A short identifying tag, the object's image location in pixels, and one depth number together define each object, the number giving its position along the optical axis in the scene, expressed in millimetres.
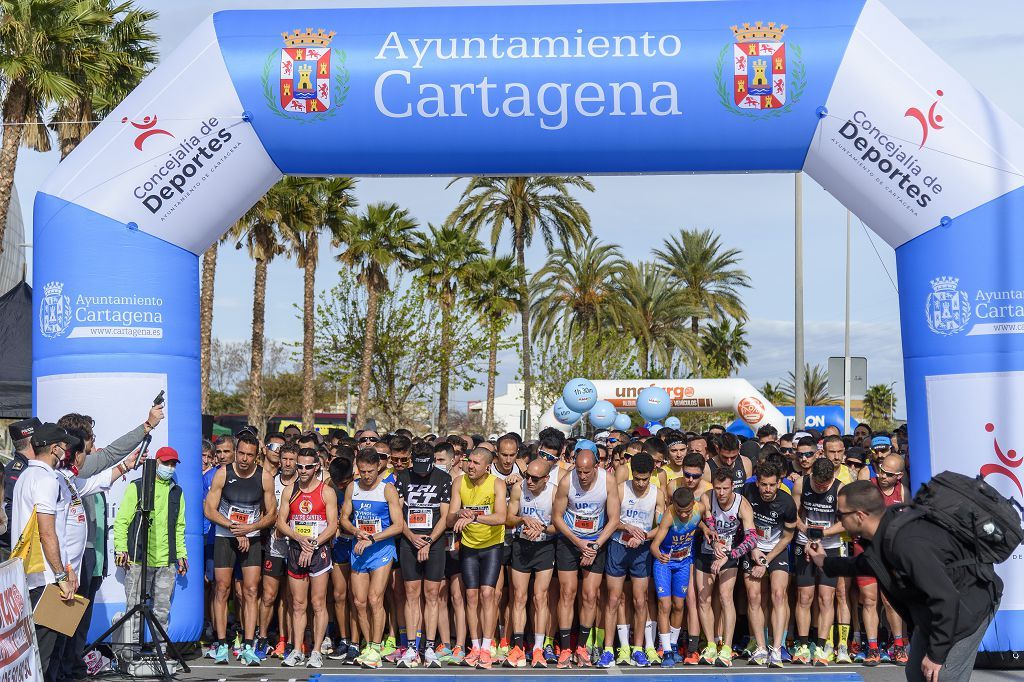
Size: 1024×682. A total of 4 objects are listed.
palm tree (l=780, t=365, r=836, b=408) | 60031
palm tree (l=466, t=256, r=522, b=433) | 42156
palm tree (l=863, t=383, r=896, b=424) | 71500
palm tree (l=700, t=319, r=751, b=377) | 56438
